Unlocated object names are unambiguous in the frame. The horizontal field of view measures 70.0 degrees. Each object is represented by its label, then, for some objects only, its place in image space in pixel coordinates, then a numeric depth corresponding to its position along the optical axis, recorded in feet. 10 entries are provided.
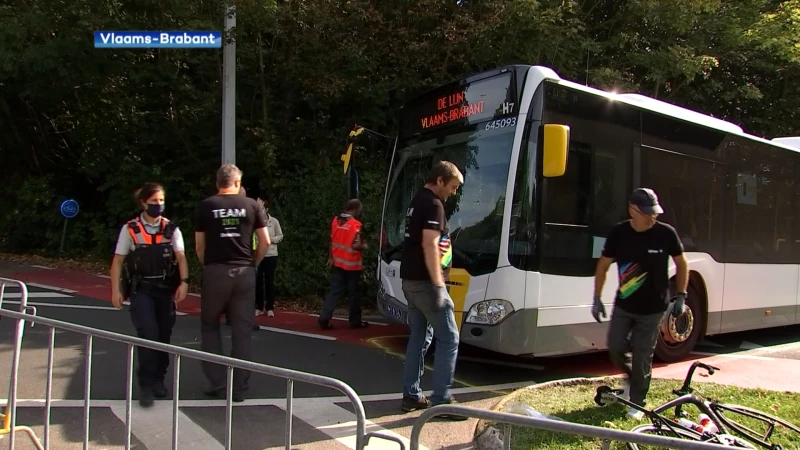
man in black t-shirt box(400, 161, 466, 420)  14.33
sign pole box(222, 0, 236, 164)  31.94
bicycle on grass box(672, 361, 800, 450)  12.30
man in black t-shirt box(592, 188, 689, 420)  14.44
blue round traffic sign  51.96
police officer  15.11
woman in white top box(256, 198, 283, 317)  27.09
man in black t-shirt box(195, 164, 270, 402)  15.20
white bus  17.10
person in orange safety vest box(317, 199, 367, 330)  25.35
